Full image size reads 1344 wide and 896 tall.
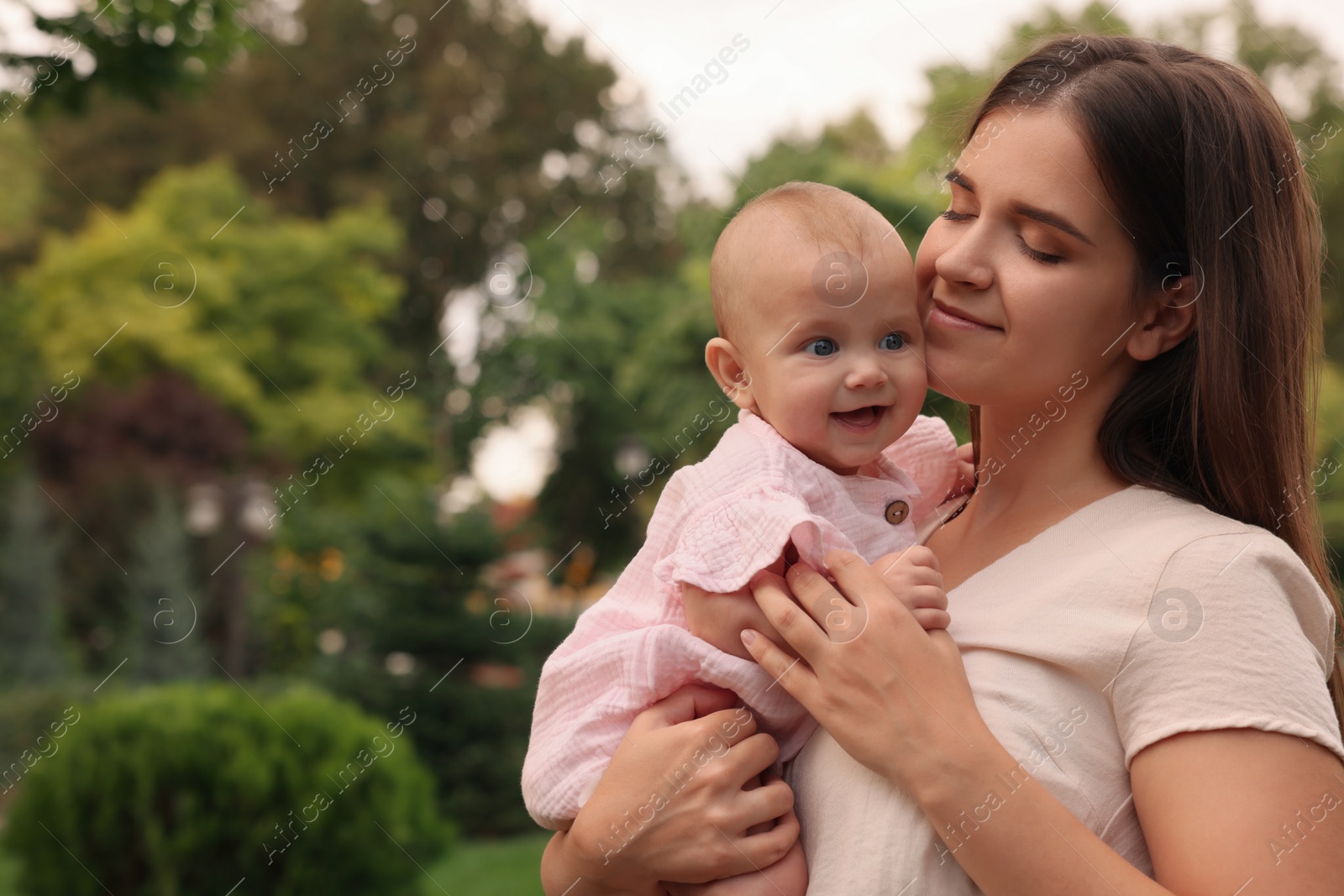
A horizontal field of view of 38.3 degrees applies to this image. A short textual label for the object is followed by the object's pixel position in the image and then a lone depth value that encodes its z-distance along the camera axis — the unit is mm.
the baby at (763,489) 997
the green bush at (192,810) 5818
